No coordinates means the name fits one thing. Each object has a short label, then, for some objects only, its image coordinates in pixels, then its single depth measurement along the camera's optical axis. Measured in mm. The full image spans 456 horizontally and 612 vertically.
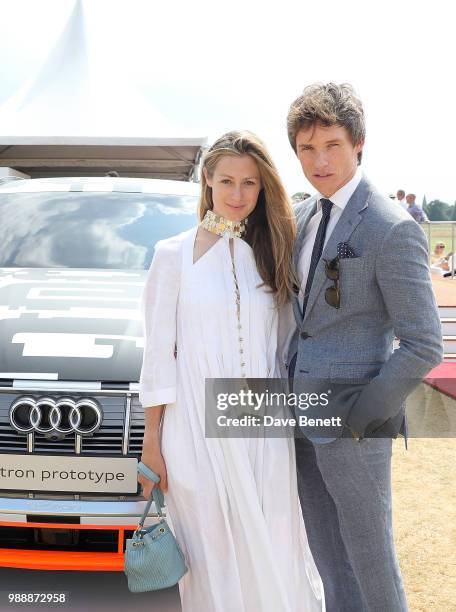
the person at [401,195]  13652
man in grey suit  2043
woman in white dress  2367
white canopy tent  7383
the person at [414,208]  12398
